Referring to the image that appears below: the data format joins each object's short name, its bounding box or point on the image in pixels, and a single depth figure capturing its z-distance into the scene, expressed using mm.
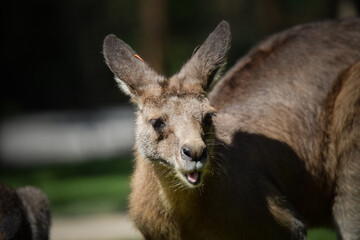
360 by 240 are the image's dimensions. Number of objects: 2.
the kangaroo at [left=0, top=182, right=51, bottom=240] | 15234
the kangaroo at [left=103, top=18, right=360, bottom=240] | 12469
